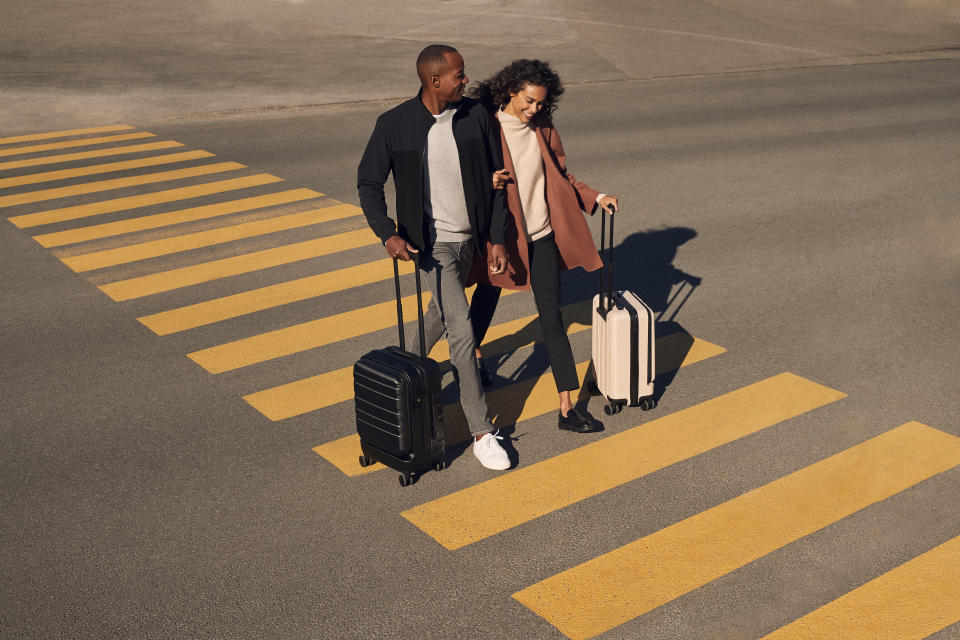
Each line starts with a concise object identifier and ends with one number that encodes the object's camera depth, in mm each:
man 5258
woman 5527
